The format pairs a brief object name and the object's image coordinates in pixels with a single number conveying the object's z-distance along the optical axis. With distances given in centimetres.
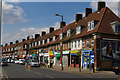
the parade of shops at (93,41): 2932
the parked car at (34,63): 4127
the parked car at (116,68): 2144
